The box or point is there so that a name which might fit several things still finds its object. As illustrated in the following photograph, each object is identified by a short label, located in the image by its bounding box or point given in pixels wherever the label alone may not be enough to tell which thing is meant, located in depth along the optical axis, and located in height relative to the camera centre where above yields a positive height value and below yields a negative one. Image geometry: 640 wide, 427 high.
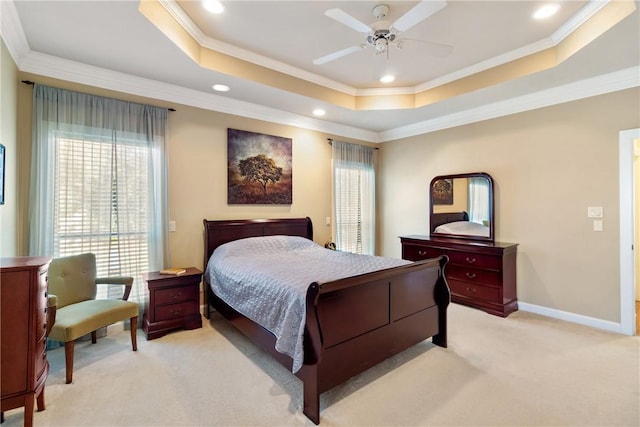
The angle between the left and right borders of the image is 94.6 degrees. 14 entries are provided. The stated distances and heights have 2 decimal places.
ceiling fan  1.99 +1.43
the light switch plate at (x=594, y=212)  3.36 +0.01
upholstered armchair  2.32 -0.82
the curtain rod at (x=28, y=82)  2.78 +1.26
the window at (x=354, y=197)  5.18 +0.32
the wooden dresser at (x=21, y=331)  1.66 -0.67
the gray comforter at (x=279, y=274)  2.08 -0.53
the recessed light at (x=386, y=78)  3.28 +1.57
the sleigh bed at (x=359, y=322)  1.96 -0.88
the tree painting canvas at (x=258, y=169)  4.05 +0.66
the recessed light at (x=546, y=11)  2.51 +1.76
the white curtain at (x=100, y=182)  2.84 +0.35
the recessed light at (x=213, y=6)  2.46 +1.78
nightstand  3.09 -0.96
